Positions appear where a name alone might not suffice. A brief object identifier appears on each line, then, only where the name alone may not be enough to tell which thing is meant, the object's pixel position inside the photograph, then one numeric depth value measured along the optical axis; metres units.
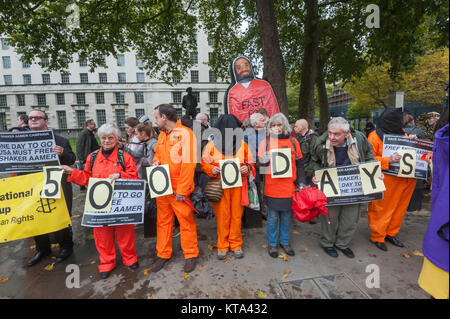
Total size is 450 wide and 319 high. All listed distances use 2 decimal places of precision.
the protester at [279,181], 3.38
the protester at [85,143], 6.50
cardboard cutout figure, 5.27
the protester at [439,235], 1.58
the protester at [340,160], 3.38
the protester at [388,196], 3.61
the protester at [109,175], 3.10
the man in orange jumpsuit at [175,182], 3.11
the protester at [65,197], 3.46
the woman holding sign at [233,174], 3.36
